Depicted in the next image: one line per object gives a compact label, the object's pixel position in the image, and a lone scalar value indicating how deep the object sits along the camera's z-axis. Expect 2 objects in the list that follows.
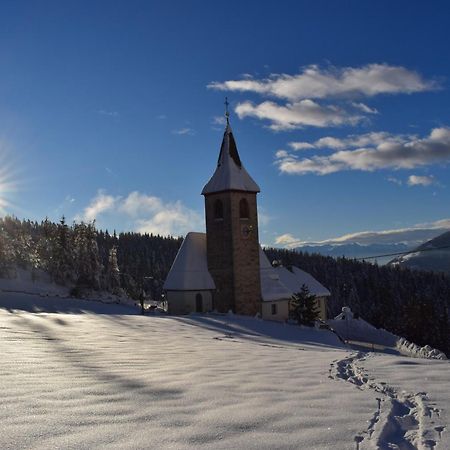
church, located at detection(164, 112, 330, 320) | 36.31
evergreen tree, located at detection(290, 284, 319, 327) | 35.78
